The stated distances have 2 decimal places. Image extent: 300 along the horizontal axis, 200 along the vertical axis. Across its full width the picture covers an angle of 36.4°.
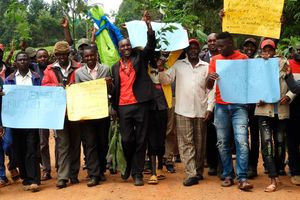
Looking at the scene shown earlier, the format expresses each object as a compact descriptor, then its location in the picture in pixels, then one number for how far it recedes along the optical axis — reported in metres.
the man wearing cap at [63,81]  6.77
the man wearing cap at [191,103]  6.65
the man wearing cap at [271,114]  6.12
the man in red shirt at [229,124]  6.11
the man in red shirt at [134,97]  6.51
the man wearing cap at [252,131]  6.94
